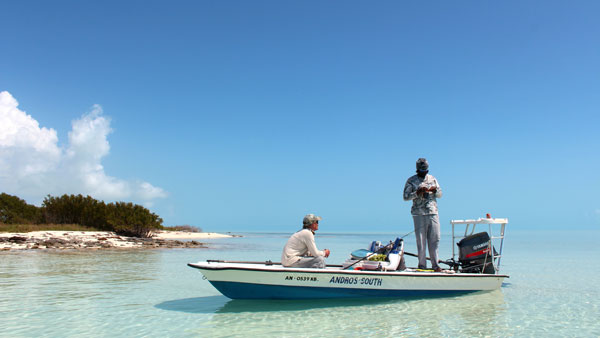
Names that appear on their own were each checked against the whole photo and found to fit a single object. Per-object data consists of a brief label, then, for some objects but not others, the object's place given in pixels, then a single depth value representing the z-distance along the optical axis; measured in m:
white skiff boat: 8.46
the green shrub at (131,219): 38.03
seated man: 8.70
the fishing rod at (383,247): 10.16
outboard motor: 10.64
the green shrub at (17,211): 43.19
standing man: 10.09
